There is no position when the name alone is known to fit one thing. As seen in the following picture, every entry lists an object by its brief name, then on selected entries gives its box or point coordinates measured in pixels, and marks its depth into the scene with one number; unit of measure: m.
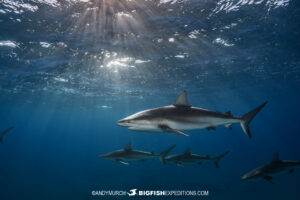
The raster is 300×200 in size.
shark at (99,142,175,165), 11.01
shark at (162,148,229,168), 11.29
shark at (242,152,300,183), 8.80
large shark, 4.61
